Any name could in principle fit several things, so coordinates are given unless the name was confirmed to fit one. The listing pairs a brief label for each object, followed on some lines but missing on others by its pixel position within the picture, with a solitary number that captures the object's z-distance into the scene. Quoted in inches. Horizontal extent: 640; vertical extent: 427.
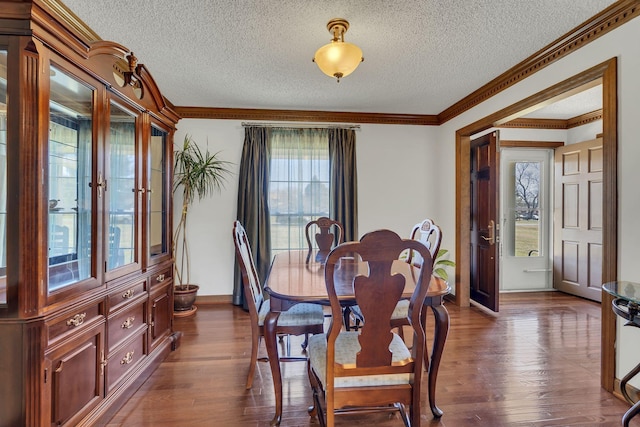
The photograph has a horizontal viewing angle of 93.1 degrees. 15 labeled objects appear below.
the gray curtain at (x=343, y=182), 161.8
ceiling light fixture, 75.5
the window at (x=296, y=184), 161.8
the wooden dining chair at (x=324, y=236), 128.1
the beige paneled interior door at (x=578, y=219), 157.0
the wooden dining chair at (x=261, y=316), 79.5
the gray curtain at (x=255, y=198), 156.0
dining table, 64.2
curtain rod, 159.0
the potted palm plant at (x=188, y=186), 142.6
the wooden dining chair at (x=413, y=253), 84.8
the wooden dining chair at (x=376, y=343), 49.8
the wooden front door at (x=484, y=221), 140.5
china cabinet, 50.8
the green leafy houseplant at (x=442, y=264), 147.8
